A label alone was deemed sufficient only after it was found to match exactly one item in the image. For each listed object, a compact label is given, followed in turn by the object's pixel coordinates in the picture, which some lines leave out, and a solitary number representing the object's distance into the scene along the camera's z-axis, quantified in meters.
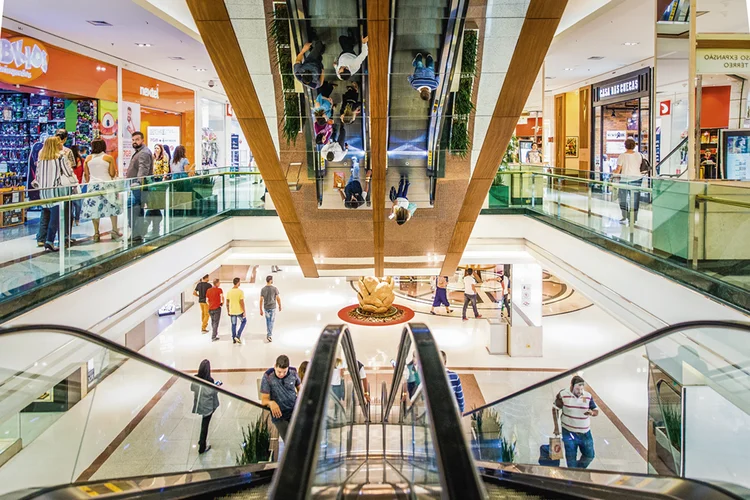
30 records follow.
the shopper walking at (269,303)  13.72
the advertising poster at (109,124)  13.84
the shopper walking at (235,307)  13.42
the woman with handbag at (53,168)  7.63
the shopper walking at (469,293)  15.41
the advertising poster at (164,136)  19.89
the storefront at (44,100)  10.66
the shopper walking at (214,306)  13.59
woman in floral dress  6.70
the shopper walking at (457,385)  6.80
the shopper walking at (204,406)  4.78
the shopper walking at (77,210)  6.29
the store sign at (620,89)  17.11
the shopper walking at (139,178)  7.75
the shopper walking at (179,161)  11.24
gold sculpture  16.19
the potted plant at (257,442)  5.20
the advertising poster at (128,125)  15.12
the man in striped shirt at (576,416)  4.48
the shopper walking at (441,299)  16.76
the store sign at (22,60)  10.12
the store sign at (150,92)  16.52
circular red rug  15.59
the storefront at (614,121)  18.12
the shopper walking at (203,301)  14.57
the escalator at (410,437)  1.64
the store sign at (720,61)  8.05
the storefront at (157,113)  15.37
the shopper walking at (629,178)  7.52
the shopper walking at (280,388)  6.04
